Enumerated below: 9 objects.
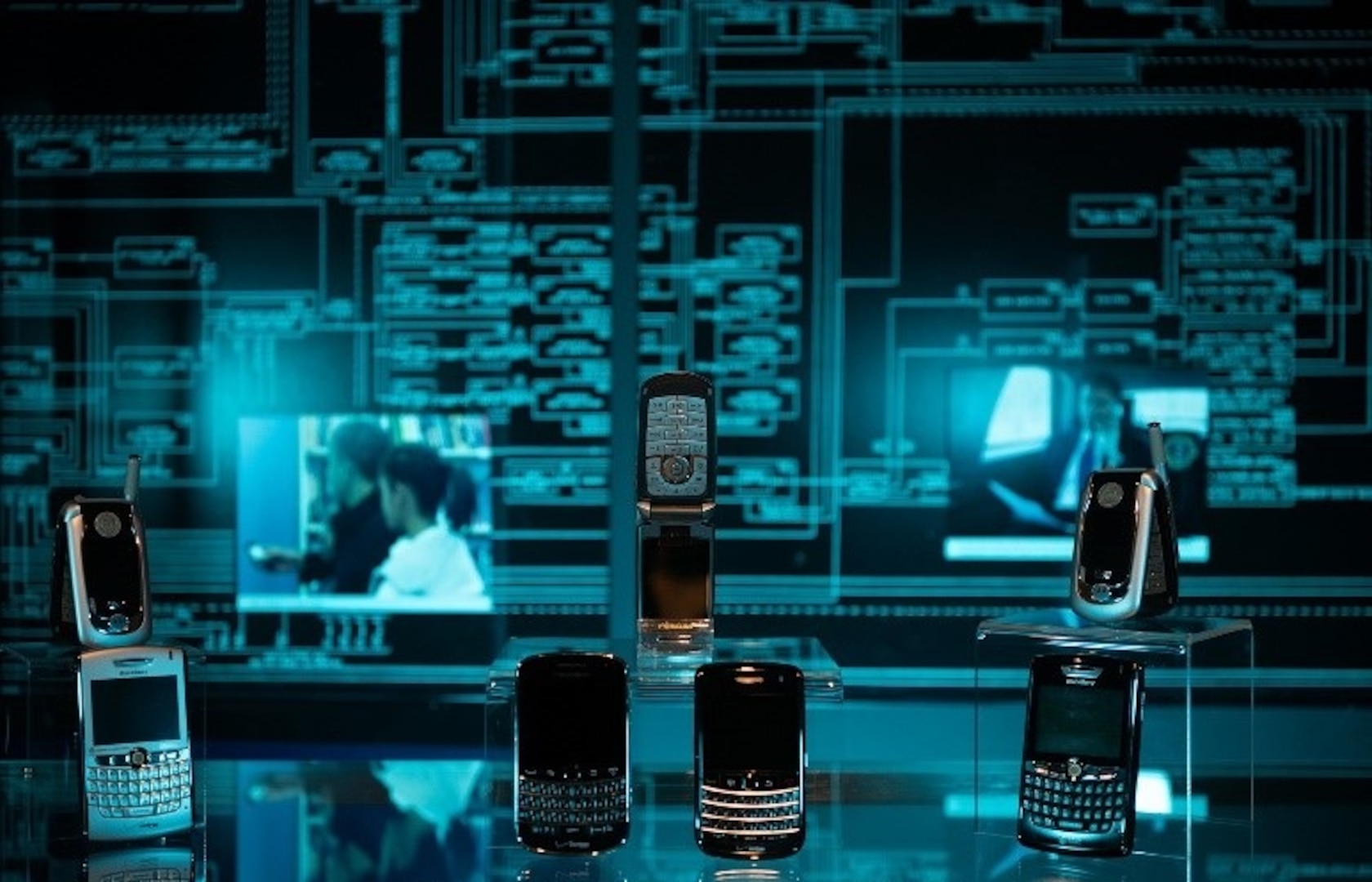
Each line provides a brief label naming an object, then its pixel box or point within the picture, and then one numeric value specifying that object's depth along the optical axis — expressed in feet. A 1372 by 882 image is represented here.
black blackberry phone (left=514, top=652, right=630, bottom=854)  6.28
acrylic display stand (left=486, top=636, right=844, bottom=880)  6.22
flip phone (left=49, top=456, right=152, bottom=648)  6.73
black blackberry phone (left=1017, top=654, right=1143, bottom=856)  6.37
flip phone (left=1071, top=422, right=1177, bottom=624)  6.91
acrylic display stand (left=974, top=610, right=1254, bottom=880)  6.40
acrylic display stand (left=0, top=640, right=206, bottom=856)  6.55
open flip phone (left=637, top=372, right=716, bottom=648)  7.43
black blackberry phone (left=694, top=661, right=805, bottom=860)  6.27
